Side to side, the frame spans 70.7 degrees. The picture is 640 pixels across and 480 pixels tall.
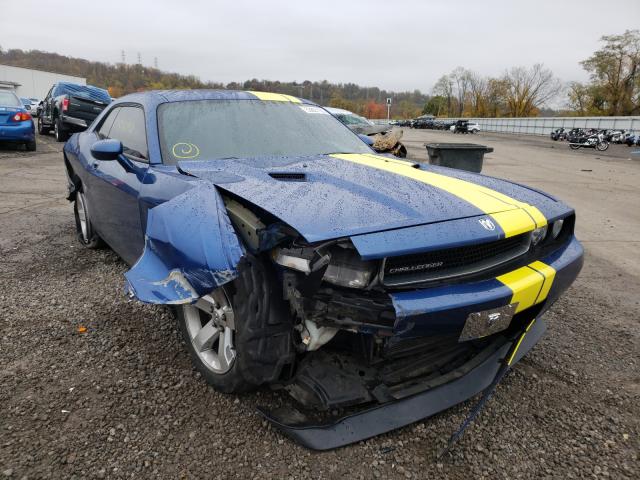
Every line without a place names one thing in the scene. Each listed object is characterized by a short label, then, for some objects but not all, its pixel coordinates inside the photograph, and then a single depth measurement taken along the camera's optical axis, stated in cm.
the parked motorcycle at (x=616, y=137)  2991
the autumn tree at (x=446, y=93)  8812
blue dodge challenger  162
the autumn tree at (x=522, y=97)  6912
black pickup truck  1207
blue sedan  1023
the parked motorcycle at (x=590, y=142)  2384
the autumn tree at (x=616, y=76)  4488
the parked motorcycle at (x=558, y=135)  3409
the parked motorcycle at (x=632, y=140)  2764
